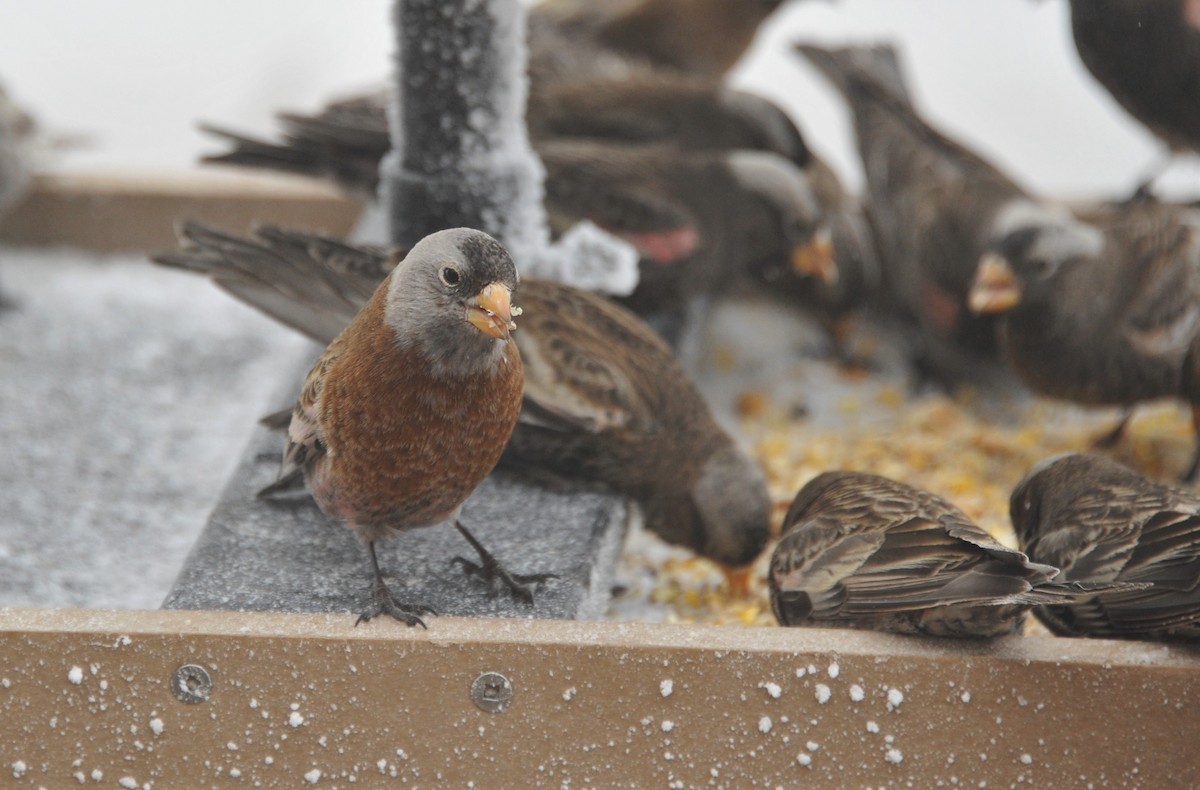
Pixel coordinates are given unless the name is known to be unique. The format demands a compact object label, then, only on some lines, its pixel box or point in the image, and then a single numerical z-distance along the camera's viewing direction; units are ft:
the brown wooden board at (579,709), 14.32
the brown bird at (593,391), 18.62
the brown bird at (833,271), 27.81
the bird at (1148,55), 24.30
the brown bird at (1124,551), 15.10
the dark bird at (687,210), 24.45
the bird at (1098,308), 23.81
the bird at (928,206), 26.84
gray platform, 16.12
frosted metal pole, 19.71
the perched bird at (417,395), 13.91
